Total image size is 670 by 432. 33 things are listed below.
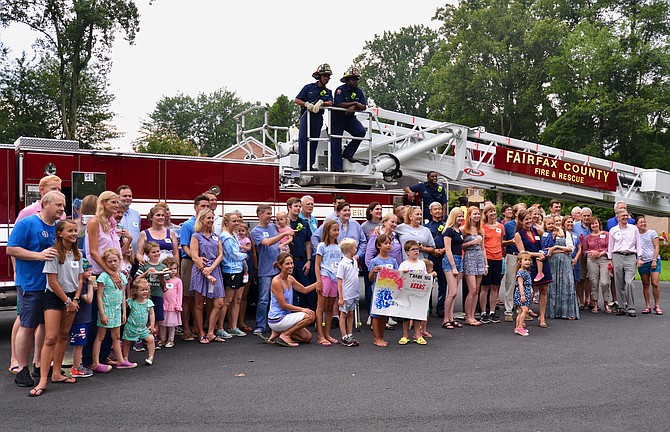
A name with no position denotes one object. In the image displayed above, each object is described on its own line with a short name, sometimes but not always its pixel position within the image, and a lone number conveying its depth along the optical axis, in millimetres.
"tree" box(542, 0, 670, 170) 35969
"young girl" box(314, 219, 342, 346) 8359
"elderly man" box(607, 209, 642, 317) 10945
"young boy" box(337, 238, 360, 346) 8211
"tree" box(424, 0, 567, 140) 42875
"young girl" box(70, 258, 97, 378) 6438
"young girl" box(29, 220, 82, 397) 5984
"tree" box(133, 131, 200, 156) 49844
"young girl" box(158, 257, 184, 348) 7969
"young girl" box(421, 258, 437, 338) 8733
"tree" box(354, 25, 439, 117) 74312
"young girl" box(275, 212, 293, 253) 9016
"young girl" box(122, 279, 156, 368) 7164
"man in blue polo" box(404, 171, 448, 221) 11258
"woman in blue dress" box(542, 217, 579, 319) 10500
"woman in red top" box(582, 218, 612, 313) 11234
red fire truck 8438
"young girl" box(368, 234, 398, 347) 8305
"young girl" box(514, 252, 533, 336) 9234
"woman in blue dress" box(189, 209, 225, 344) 8328
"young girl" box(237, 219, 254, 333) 9180
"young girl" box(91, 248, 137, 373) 6781
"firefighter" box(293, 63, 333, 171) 10469
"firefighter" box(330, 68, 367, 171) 10656
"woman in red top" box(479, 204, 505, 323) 10188
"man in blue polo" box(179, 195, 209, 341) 8445
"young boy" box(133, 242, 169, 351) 7664
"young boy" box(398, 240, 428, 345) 8430
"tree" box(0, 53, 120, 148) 34656
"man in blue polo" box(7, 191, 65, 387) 5898
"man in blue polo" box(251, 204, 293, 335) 9094
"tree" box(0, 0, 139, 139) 31906
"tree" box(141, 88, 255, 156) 84062
